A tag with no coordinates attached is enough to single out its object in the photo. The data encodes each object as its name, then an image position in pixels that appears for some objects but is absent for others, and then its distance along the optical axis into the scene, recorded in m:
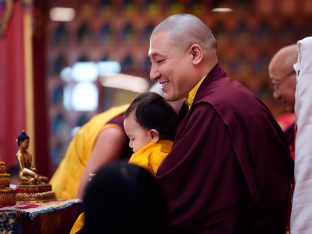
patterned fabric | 3.51
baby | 3.86
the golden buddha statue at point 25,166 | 3.98
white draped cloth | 3.60
